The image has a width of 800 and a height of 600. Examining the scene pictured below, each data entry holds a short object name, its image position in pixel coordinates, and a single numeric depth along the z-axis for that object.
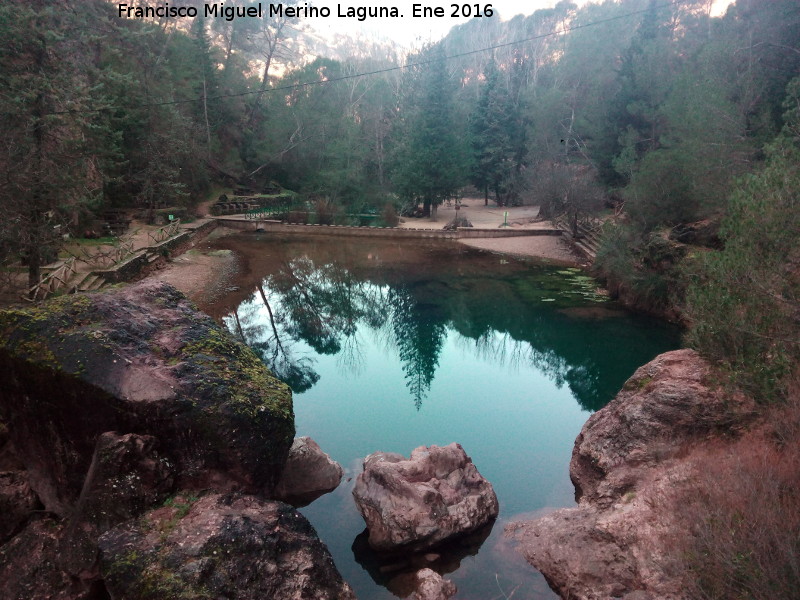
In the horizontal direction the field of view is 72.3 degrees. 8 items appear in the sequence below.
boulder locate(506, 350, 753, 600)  5.19
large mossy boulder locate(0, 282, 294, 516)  5.12
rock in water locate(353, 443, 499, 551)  6.17
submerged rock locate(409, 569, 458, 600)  5.51
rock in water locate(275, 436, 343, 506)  7.22
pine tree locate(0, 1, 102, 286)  10.95
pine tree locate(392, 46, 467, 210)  30.77
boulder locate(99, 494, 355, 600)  4.20
